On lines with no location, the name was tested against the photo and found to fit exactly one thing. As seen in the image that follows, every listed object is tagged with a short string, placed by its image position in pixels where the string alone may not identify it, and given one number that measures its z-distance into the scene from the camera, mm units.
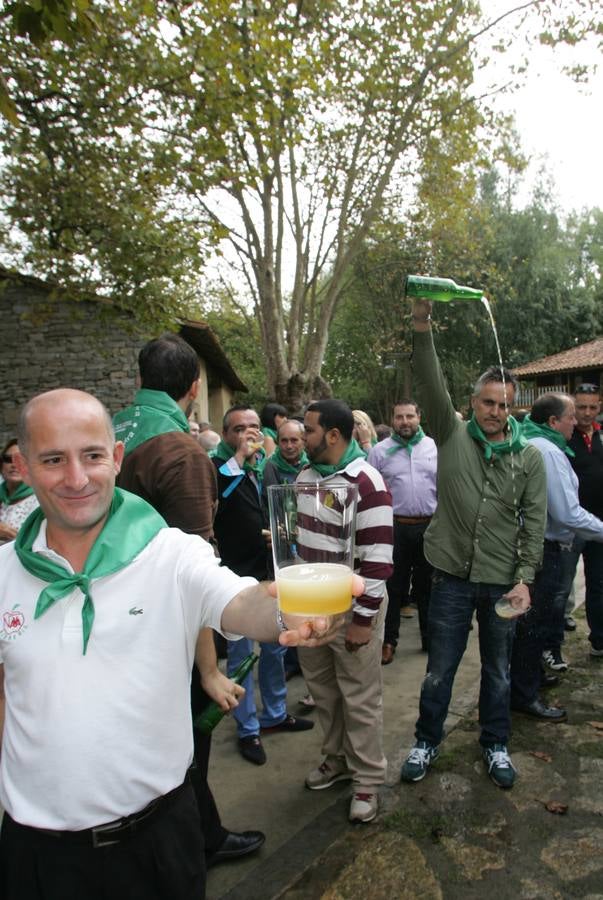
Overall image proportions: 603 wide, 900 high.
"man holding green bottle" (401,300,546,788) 3301
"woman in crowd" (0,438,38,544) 3992
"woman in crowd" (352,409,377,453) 6457
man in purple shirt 5477
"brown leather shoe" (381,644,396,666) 5156
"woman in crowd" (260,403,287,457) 6883
